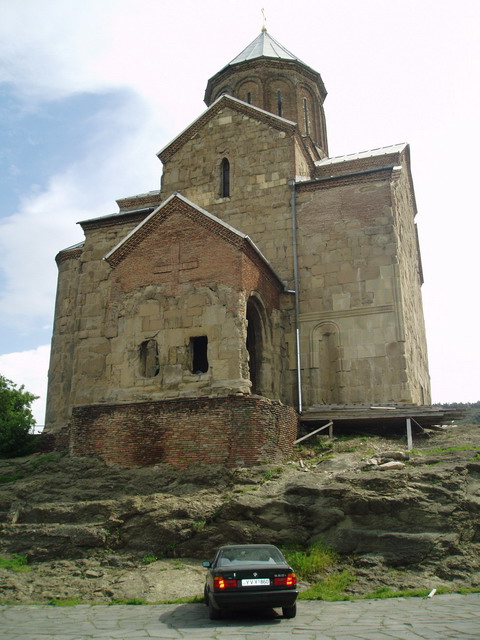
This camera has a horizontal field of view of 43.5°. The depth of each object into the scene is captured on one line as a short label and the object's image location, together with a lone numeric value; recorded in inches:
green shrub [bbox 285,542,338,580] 414.0
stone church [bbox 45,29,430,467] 563.8
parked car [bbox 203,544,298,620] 320.8
